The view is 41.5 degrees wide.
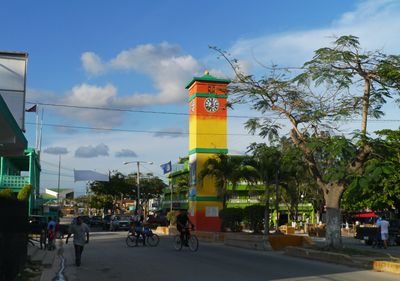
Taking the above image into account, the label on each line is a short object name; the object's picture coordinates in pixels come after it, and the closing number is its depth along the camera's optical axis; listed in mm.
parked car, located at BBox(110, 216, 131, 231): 59969
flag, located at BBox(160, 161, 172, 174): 61312
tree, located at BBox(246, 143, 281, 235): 28392
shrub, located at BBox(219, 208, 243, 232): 36625
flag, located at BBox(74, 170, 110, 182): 63750
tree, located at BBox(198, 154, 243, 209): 38938
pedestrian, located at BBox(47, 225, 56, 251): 27703
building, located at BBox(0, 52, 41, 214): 15203
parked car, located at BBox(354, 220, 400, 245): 33531
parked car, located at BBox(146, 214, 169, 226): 63284
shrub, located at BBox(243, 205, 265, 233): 33688
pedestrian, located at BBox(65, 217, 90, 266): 17984
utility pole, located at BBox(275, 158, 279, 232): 33019
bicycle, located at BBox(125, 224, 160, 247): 27828
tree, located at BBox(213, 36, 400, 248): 20062
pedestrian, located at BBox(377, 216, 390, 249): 29312
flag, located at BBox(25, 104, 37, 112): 40712
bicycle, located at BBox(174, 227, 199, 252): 23938
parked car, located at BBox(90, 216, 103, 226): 74294
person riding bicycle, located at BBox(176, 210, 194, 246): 23781
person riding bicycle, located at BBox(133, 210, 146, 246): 27702
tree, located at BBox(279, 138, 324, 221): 23094
